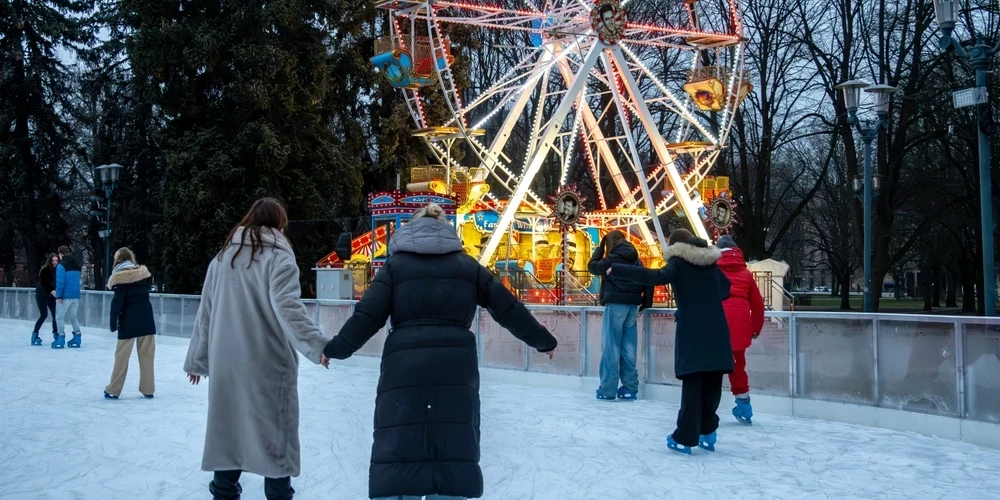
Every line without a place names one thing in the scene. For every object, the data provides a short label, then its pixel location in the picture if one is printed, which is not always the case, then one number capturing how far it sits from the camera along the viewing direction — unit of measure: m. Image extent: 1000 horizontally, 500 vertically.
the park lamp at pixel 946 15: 12.48
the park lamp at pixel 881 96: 18.67
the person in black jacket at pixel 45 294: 19.33
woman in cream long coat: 5.40
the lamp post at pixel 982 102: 11.83
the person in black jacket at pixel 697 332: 7.79
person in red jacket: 9.16
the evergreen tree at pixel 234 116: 31.27
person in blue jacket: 18.41
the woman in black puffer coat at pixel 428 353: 4.56
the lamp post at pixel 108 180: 26.59
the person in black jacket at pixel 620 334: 11.42
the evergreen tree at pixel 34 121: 37.50
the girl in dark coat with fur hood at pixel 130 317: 11.07
